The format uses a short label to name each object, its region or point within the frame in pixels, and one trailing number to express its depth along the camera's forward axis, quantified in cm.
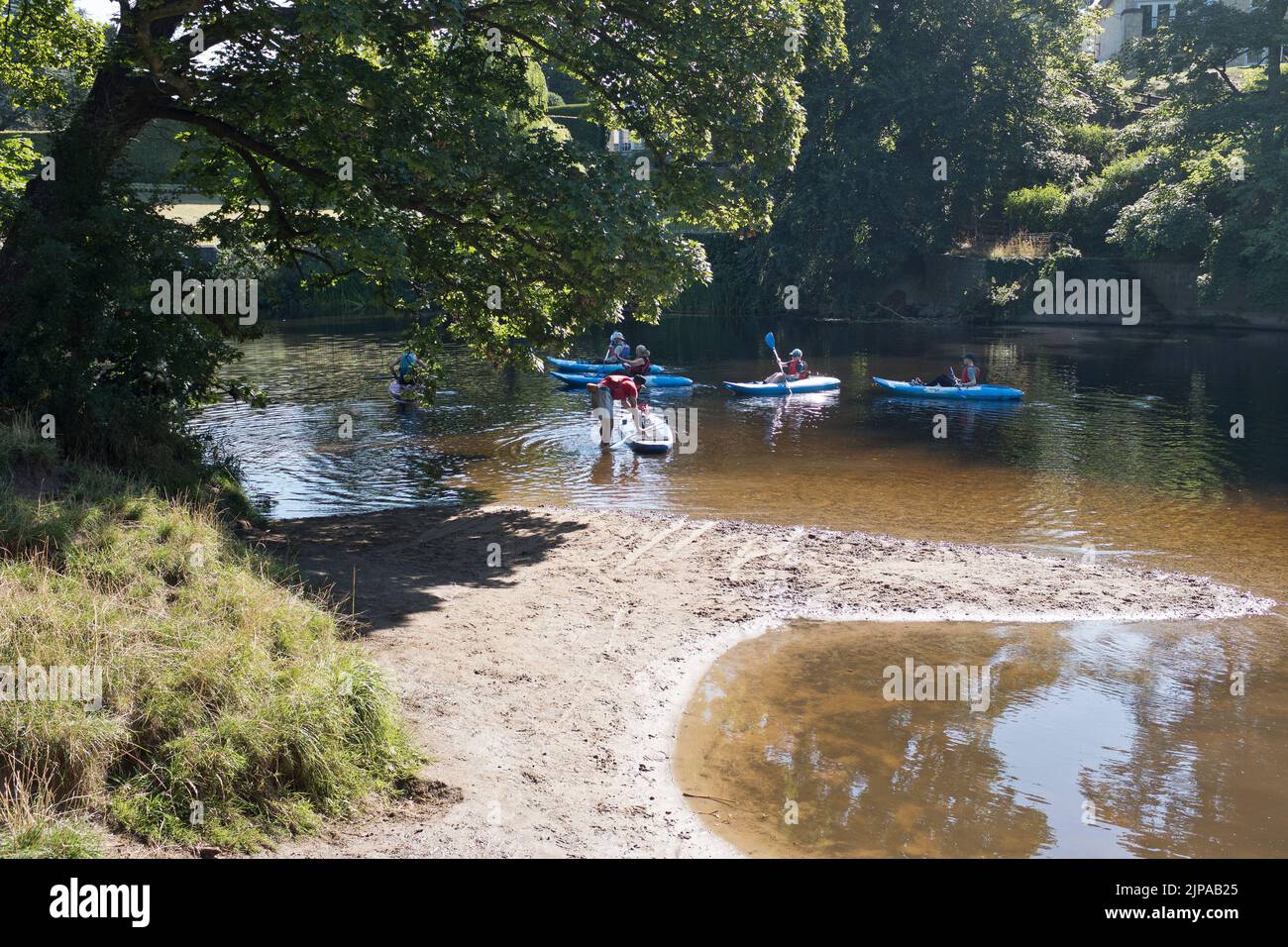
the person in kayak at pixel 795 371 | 2817
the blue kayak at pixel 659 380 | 2902
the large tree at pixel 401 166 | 1227
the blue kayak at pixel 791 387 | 2778
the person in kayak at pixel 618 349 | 3062
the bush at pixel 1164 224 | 3862
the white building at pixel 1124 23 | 6544
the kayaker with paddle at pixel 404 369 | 2505
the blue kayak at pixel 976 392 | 2617
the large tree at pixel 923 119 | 4312
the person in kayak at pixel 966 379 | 2658
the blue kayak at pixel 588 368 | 2945
